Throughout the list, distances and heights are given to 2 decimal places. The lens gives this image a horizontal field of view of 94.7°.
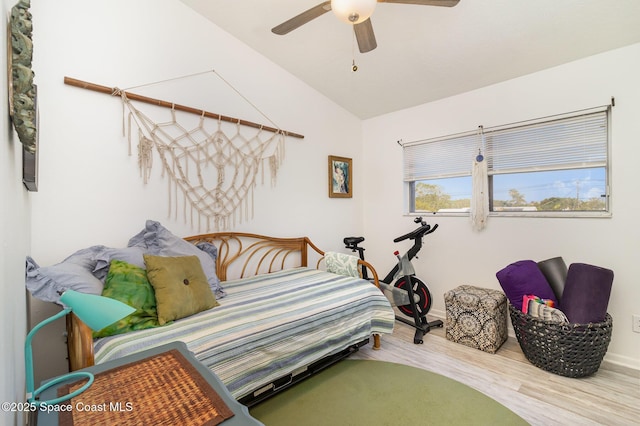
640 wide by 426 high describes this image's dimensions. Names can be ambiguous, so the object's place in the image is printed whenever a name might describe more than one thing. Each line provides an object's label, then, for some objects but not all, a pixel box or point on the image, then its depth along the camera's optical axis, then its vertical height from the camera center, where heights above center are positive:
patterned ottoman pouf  2.47 -0.97
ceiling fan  1.52 +1.09
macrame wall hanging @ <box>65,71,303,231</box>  2.22 +0.47
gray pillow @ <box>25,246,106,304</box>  1.33 -0.32
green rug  1.70 -1.22
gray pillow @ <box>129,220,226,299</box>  2.06 -0.25
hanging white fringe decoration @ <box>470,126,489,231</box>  2.90 +0.17
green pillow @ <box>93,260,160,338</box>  1.56 -0.46
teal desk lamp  0.70 -0.24
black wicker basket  2.01 -0.98
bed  1.48 -0.66
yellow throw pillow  1.67 -0.46
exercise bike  2.90 -0.86
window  2.41 +0.38
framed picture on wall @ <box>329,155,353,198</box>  3.57 +0.39
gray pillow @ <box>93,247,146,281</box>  1.78 -0.29
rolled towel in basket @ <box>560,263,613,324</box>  2.07 -0.64
